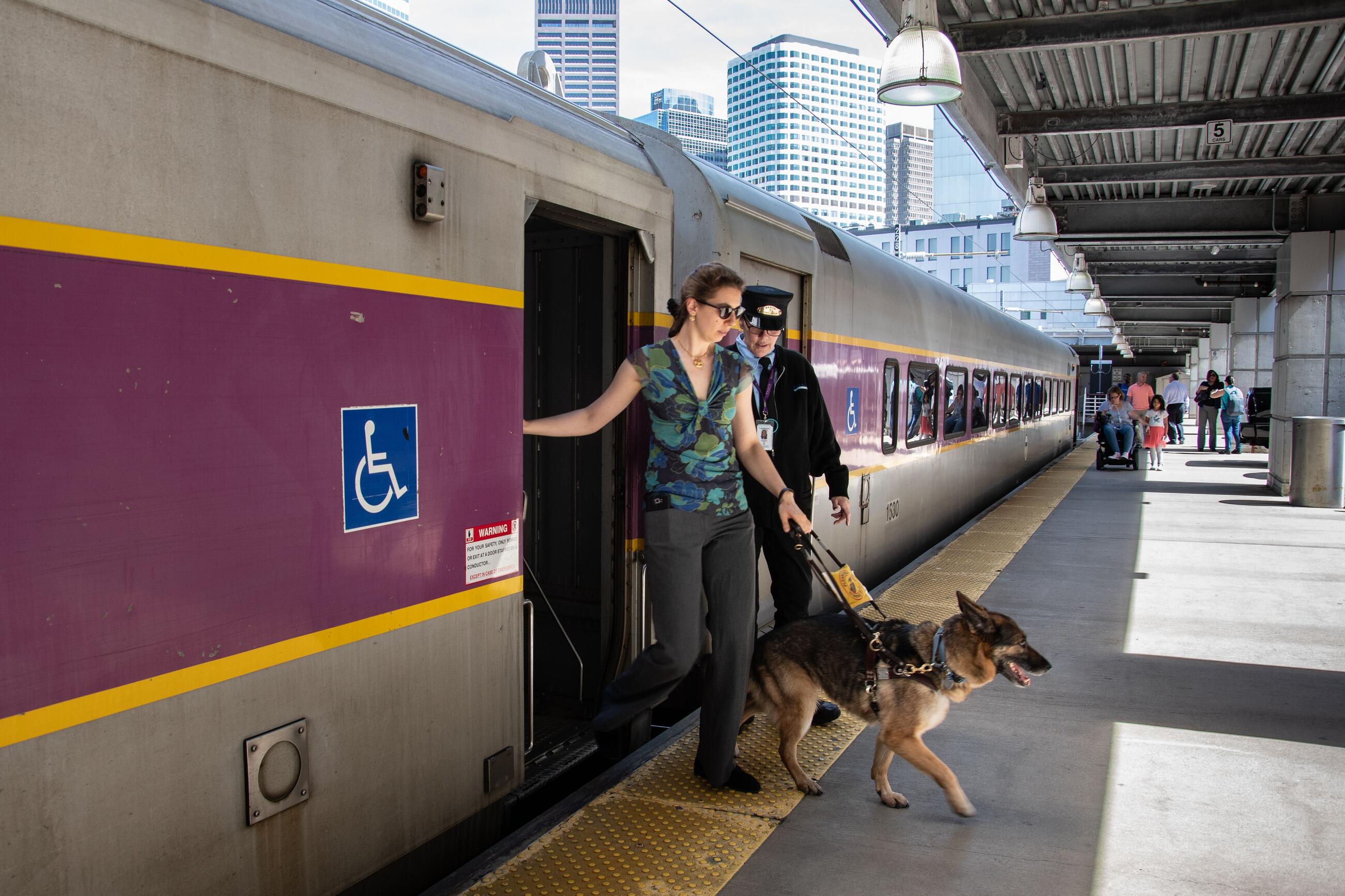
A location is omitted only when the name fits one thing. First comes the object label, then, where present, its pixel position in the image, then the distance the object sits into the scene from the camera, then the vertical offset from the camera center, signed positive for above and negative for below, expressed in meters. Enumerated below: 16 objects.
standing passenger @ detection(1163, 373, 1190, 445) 23.83 -0.18
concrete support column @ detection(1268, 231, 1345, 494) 13.42 +0.90
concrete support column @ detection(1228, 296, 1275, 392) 22.66 +1.38
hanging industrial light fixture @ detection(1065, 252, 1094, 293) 18.25 +2.09
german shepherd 3.52 -0.98
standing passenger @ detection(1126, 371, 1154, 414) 18.91 +0.07
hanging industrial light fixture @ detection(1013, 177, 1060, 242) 11.94 +2.03
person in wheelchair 18.42 -0.53
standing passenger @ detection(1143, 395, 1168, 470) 18.17 -0.50
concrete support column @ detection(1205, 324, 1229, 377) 34.56 +1.79
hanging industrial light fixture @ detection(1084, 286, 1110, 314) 22.42 +2.02
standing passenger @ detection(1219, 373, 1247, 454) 22.48 -0.30
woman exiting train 3.38 -0.35
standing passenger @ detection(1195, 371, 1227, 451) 24.22 -0.07
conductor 4.20 -0.17
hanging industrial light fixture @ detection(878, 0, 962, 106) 6.57 +2.14
